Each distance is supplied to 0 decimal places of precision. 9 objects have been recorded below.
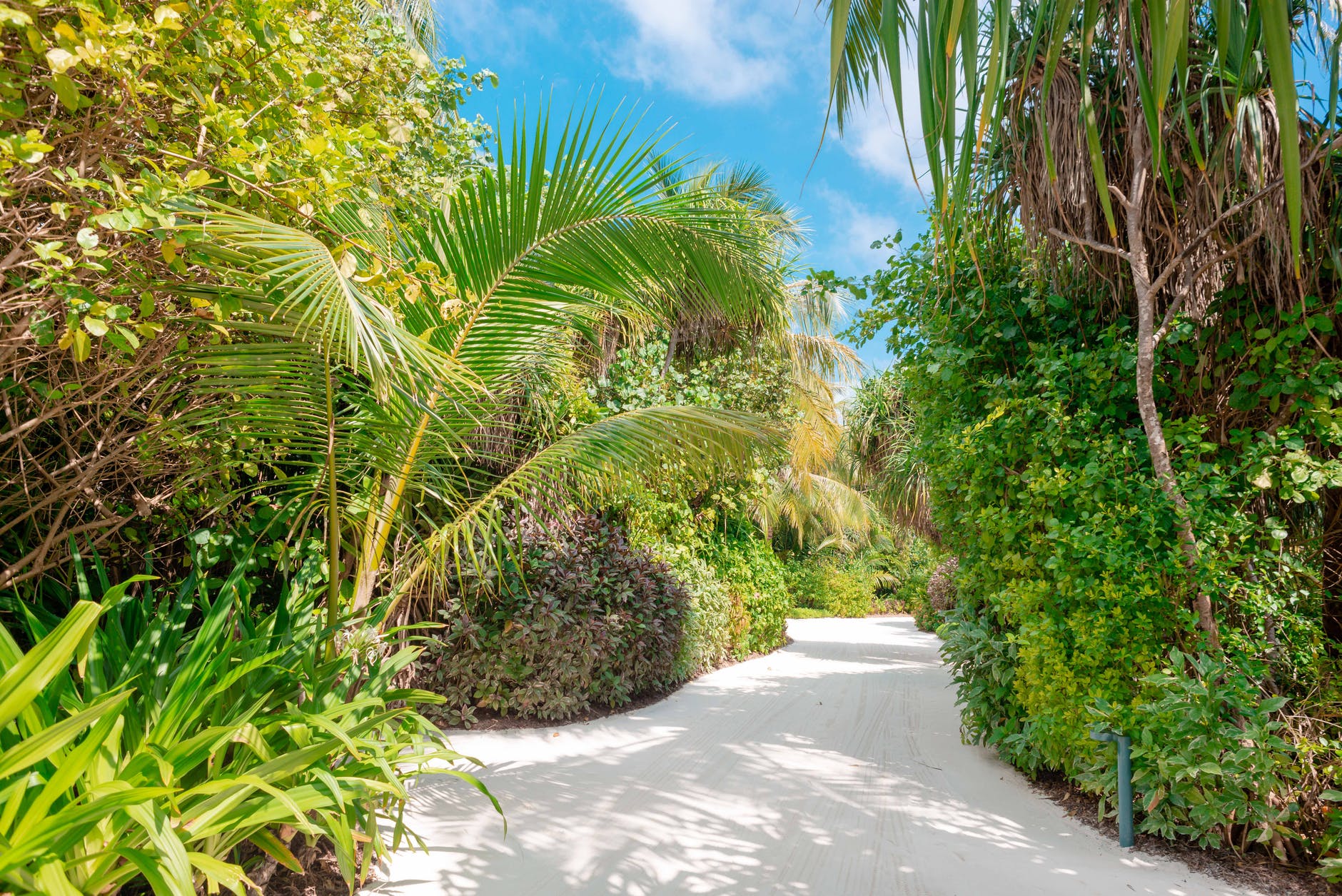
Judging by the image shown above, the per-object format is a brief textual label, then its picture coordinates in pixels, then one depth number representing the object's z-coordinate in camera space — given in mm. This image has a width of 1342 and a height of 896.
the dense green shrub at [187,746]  1621
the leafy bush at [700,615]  7574
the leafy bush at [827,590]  23875
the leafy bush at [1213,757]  2727
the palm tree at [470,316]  2342
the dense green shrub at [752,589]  9727
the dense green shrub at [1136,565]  2838
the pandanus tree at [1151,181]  2955
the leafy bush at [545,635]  5555
